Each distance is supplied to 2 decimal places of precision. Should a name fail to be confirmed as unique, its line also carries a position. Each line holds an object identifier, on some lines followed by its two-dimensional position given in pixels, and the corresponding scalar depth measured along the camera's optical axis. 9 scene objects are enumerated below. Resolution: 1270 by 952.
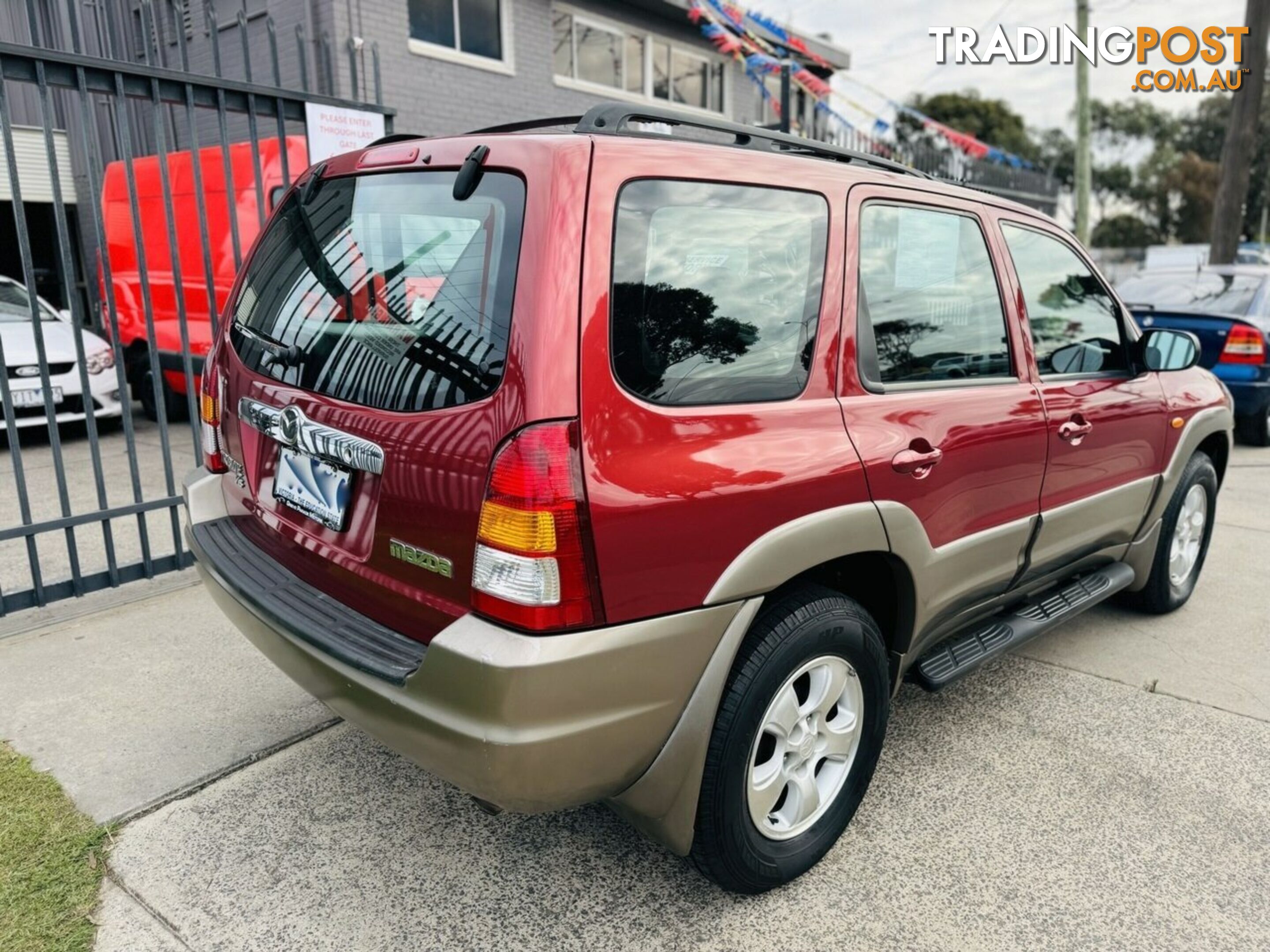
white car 6.95
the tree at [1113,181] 54.78
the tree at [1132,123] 53.31
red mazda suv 1.80
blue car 7.66
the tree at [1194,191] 49.16
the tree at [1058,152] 54.97
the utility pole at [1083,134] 15.52
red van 7.09
